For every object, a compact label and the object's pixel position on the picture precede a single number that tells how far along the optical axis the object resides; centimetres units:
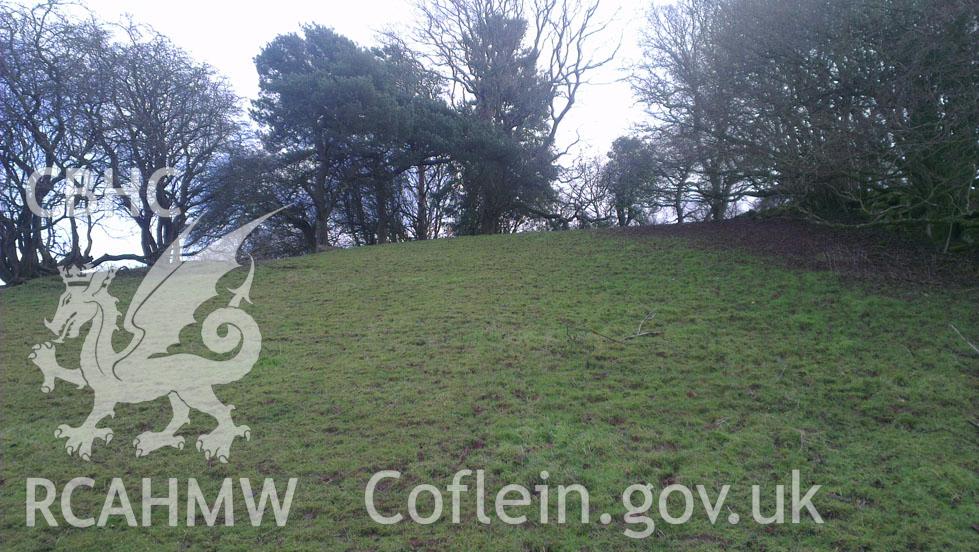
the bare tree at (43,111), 1319
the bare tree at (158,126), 1496
